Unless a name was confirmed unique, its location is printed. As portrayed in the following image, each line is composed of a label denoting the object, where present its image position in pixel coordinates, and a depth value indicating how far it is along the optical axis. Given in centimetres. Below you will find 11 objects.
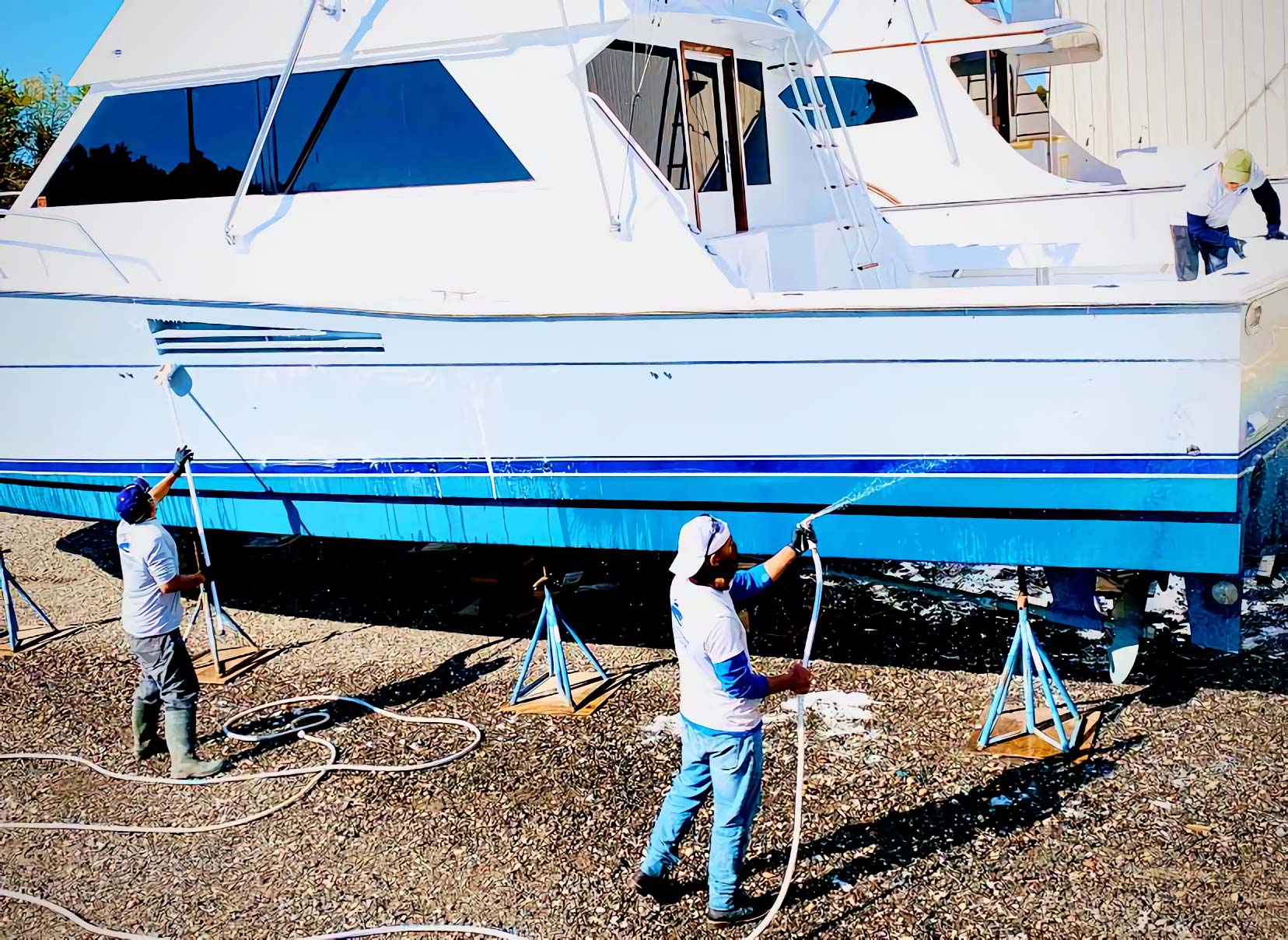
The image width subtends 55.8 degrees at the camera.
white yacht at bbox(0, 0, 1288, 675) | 493
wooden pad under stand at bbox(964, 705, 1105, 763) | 489
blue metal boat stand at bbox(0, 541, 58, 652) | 693
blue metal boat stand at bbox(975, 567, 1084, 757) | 493
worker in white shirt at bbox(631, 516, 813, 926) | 361
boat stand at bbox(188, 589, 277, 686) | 638
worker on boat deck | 571
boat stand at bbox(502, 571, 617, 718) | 564
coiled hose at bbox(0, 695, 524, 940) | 392
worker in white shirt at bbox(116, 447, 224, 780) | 507
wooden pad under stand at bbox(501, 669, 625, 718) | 563
